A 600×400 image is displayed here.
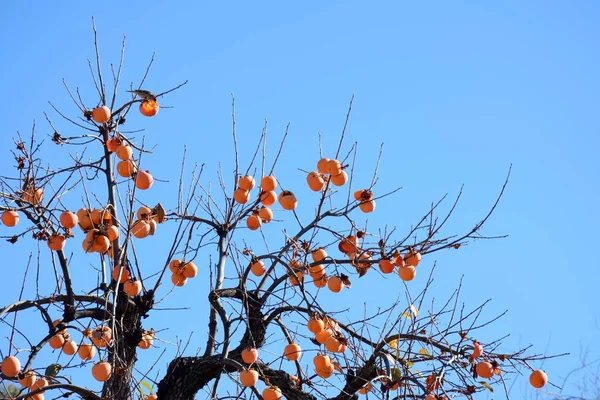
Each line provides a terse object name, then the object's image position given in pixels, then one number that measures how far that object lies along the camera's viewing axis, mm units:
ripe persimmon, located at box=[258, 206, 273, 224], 10047
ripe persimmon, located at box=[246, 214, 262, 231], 10078
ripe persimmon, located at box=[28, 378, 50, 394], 9184
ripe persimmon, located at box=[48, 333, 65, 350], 9492
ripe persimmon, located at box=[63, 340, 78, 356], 9555
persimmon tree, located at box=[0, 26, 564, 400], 8852
